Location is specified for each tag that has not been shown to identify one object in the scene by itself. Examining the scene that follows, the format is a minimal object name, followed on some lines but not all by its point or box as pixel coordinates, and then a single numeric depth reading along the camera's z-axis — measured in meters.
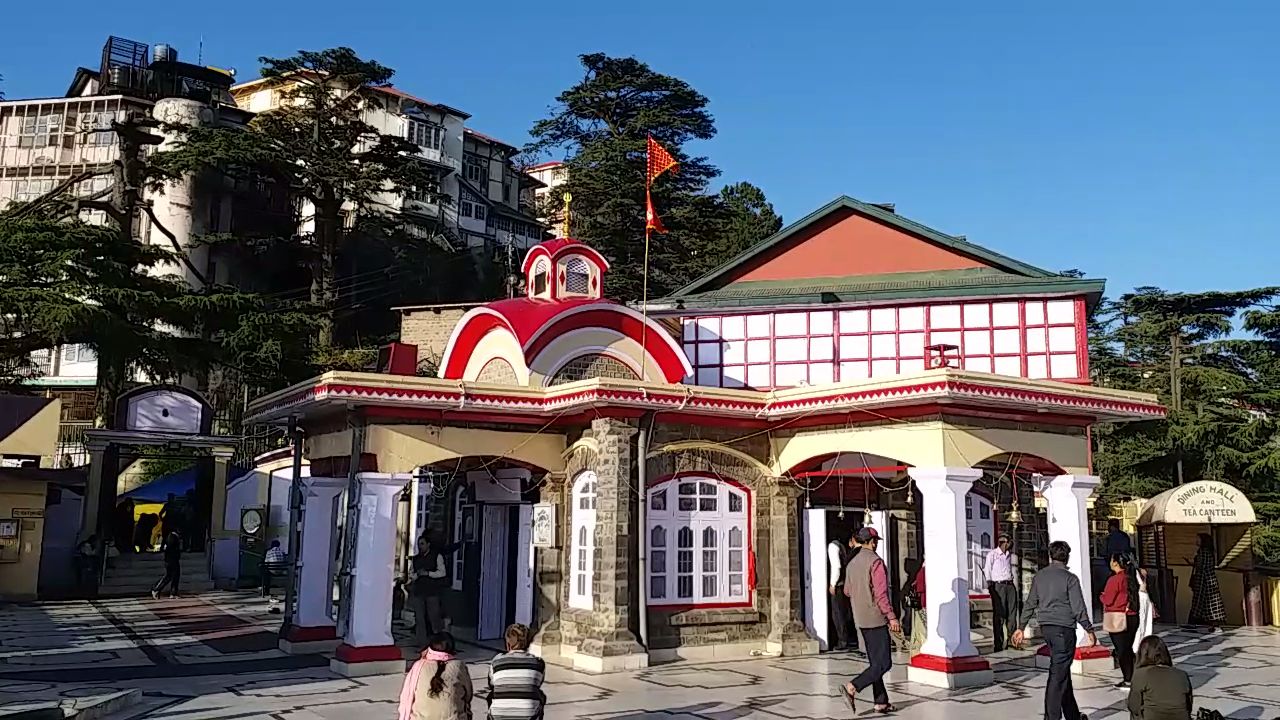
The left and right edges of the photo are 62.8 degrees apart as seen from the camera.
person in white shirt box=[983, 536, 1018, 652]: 14.88
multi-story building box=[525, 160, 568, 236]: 44.22
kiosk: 18.53
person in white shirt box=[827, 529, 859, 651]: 14.64
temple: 12.55
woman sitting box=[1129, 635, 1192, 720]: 6.50
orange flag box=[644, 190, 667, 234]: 15.41
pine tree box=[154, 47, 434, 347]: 36.22
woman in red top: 11.12
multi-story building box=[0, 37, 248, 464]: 40.84
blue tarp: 30.98
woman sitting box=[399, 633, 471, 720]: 6.39
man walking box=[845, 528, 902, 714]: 9.99
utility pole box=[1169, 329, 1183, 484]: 28.53
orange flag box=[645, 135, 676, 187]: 15.58
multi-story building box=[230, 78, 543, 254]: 49.31
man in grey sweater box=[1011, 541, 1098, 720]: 8.84
